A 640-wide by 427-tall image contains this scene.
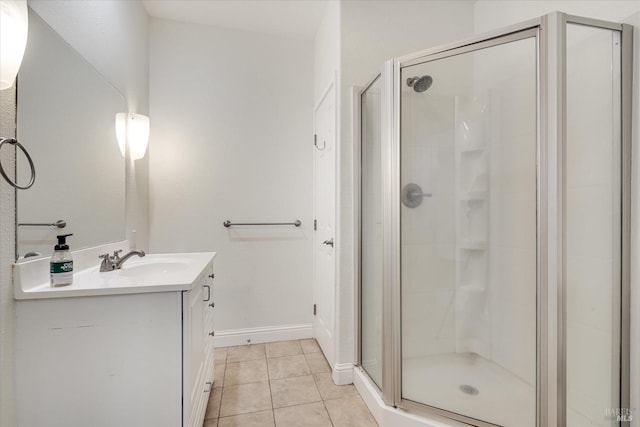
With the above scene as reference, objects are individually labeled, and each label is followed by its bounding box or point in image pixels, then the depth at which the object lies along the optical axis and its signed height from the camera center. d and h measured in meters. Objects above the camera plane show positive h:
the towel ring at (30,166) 0.90 +0.14
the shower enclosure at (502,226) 1.16 -0.07
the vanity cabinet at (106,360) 0.99 -0.52
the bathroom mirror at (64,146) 1.05 +0.29
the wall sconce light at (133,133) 1.74 +0.50
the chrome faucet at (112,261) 1.37 -0.23
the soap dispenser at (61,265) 1.04 -0.19
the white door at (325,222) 2.01 -0.07
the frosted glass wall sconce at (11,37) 0.81 +0.50
